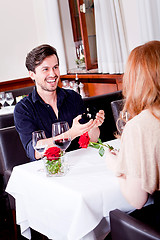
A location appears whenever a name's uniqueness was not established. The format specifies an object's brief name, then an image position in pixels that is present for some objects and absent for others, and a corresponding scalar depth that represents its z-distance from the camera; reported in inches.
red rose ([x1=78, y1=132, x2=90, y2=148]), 68.1
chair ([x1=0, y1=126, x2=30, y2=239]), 96.7
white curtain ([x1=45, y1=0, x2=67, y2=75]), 219.8
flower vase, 66.7
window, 183.0
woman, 50.3
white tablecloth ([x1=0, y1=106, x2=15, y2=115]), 173.0
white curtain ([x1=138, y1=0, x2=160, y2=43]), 124.9
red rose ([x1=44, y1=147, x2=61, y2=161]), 66.3
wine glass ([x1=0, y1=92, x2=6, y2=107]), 185.4
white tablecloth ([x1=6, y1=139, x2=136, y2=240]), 59.5
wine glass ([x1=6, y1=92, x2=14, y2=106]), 183.9
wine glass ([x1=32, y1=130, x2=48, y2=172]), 71.4
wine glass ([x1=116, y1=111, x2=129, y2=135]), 71.6
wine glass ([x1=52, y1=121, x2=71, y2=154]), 71.1
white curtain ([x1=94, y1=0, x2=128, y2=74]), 151.4
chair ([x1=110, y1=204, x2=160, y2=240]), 50.7
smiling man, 93.1
